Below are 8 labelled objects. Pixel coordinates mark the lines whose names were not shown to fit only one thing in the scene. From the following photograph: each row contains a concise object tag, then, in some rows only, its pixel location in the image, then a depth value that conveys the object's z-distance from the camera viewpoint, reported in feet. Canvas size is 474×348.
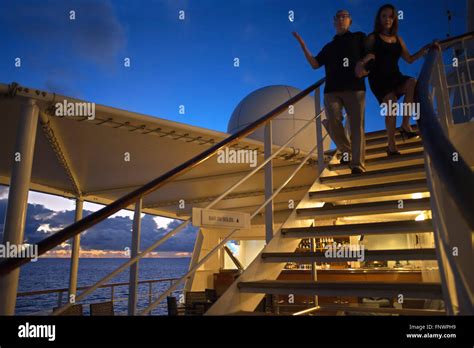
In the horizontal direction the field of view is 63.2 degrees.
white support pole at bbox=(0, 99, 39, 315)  9.63
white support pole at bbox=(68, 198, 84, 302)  19.94
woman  11.16
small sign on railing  6.58
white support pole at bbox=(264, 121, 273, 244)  9.91
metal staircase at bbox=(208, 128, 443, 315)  7.13
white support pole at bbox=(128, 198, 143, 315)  5.92
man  11.34
